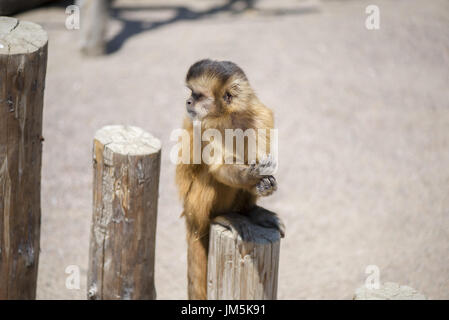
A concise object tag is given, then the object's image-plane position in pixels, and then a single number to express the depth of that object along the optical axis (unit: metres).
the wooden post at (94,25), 9.88
